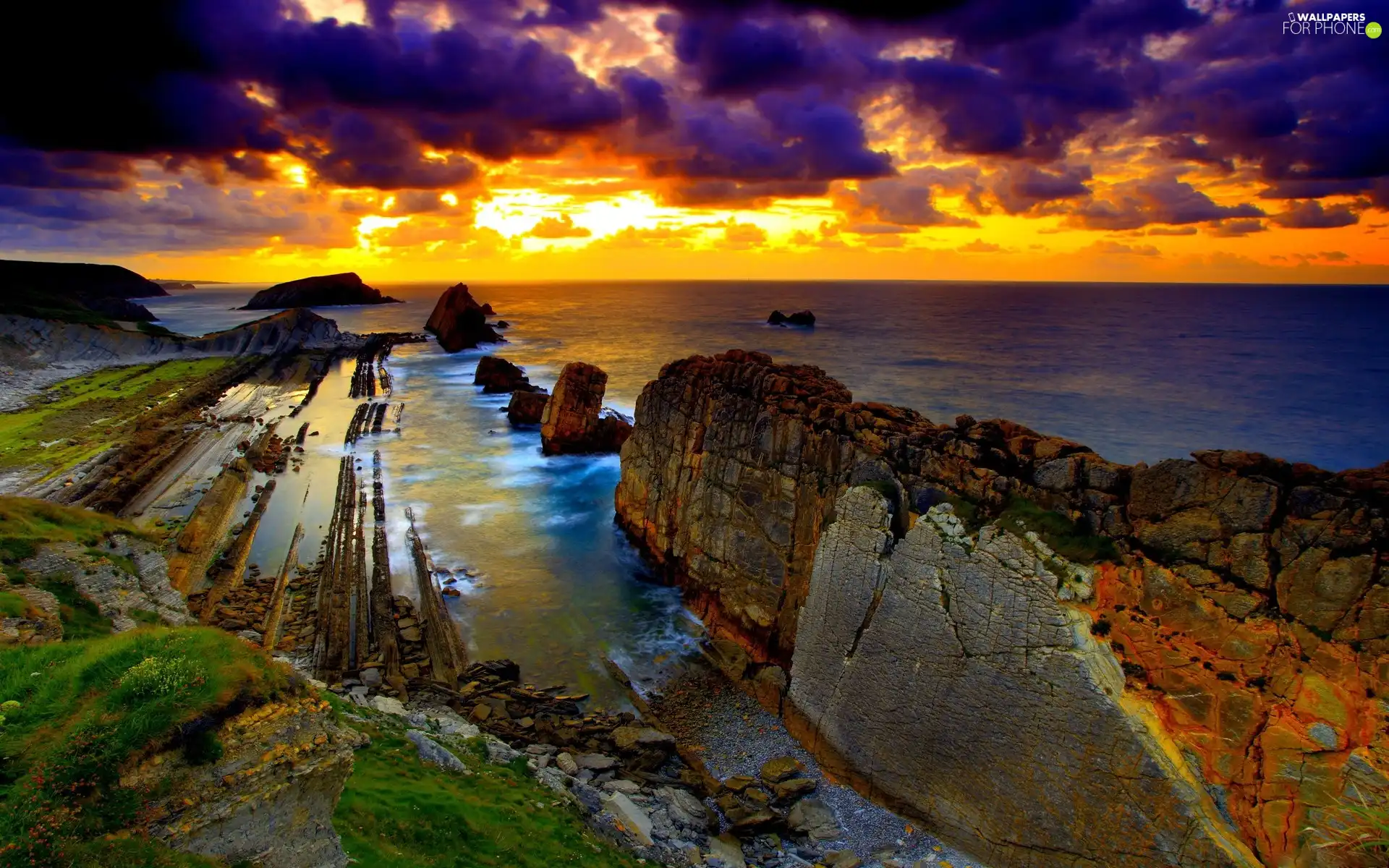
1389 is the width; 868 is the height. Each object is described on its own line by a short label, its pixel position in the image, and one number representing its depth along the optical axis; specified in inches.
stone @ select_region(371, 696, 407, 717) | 745.0
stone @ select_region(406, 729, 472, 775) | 610.2
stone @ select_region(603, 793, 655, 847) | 580.4
